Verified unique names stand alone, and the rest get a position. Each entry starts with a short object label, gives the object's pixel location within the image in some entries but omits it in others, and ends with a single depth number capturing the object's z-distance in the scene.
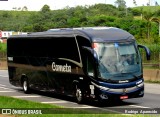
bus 16.97
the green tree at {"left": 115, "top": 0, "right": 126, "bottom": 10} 176.88
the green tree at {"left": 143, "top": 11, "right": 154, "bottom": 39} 85.56
